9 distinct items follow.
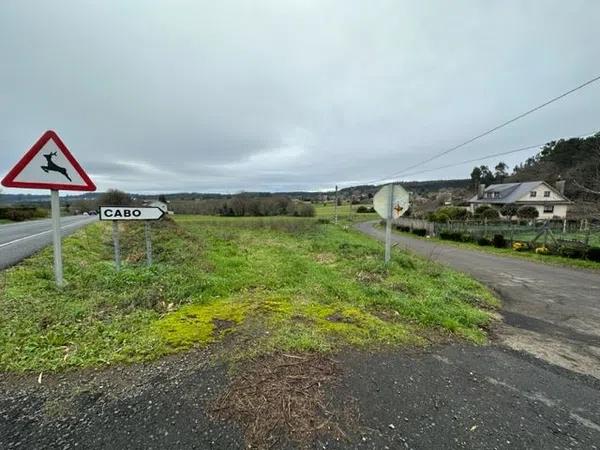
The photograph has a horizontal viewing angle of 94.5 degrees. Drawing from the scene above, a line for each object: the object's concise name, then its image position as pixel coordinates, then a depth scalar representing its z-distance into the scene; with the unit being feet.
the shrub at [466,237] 68.59
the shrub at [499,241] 58.90
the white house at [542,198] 148.46
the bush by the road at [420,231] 91.14
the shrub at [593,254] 40.52
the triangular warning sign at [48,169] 12.63
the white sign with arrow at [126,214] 16.63
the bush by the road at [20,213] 98.17
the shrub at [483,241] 62.88
